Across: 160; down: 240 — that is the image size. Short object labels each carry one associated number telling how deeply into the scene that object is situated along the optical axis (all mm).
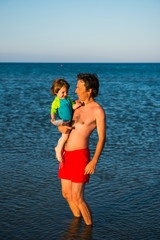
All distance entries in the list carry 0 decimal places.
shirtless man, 4105
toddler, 4230
